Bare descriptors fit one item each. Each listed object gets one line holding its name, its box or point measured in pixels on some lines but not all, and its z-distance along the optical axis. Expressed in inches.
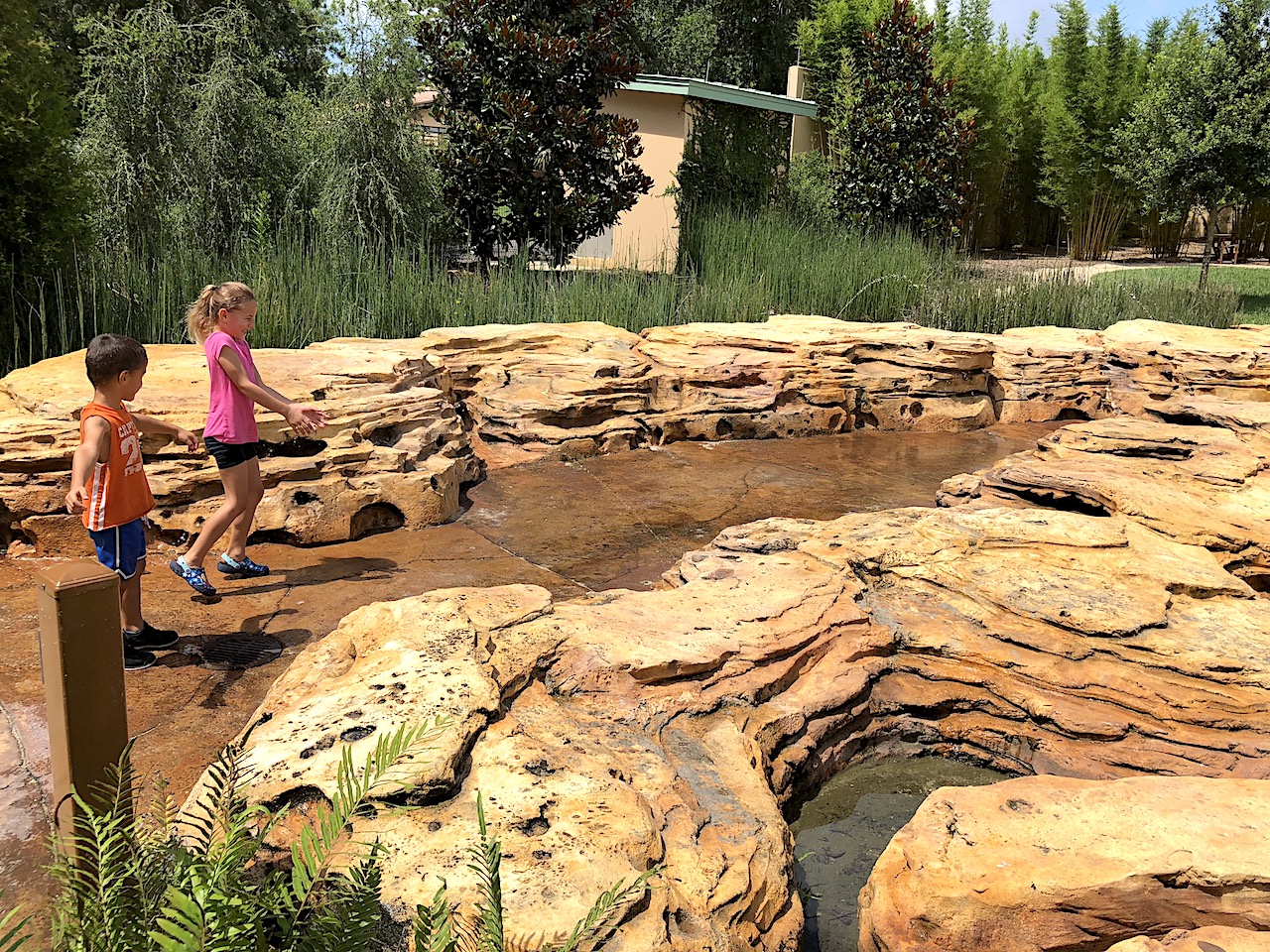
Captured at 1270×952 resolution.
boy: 130.6
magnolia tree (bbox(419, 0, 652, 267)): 385.4
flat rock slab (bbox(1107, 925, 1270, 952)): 77.7
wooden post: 59.7
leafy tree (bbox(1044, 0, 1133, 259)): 817.5
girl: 162.9
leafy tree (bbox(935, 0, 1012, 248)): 807.1
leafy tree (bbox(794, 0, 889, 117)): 749.3
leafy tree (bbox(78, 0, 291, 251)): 325.7
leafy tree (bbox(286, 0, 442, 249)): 364.5
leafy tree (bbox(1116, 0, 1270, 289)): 557.9
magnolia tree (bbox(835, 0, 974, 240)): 550.0
